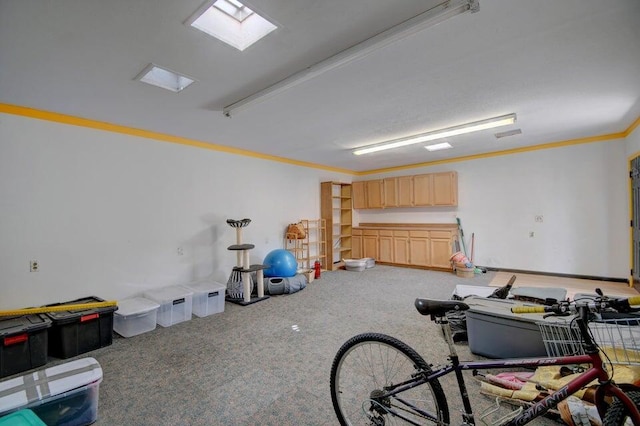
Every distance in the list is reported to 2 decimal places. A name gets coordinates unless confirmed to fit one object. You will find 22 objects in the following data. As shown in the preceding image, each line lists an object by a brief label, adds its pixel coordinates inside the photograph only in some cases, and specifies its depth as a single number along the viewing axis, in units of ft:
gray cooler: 7.26
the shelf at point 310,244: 20.50
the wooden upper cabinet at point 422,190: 22.13
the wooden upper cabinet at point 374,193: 24.68
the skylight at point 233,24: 6.11
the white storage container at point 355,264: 21.81
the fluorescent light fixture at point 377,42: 5.41
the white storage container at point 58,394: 5.36
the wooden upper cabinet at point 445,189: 21.12
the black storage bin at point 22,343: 7.88
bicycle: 3.83
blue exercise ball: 16.37
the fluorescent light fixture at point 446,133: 12.55
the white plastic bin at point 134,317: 10.34
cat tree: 14.17
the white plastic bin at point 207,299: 12.52
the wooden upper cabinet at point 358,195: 25.58
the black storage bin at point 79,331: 9.00
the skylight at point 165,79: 8.23
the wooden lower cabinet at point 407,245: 20.76
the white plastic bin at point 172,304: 11.41
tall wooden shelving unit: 22.84
